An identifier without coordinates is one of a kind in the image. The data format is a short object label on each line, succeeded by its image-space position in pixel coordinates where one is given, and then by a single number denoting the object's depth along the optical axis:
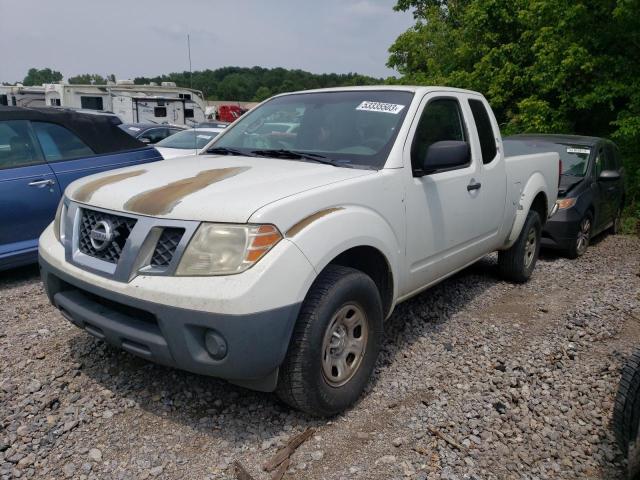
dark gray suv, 6.71
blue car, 4.79
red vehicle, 30.75
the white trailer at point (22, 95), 22.62
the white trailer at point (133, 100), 21.06
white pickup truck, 2.40
